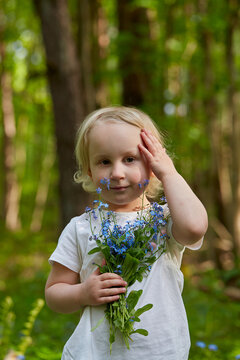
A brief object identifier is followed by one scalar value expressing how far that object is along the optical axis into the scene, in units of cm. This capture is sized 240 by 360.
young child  185
